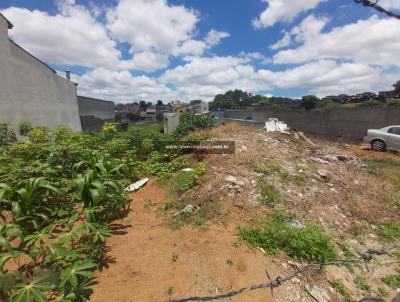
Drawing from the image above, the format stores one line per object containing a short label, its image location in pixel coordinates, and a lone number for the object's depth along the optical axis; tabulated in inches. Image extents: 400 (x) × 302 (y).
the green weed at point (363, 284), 110.4
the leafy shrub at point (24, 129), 304.4
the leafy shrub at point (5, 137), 250.8
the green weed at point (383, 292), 110.3
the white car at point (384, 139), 405.7
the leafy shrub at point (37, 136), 221.3
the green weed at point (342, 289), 103.1
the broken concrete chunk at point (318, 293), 99.1
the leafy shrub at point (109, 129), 286.0
